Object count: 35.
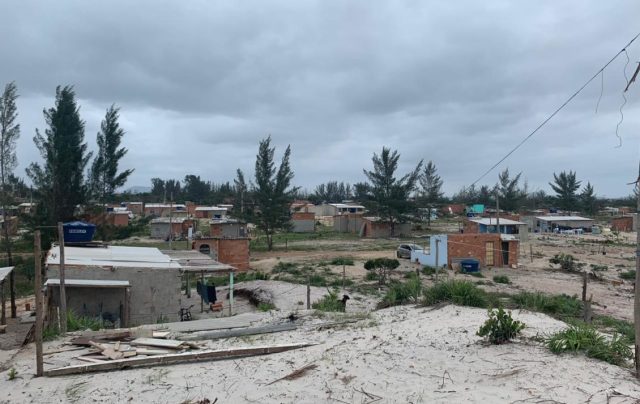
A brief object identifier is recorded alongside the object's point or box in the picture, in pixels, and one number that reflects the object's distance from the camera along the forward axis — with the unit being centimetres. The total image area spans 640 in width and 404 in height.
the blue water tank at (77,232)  1946
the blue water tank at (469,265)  2914
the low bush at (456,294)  1159
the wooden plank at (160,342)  849
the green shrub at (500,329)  789
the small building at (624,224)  6240
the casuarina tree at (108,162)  4078
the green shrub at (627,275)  2739
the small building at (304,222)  6209
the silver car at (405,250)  3531
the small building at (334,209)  7762
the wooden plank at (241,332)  970
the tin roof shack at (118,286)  1362
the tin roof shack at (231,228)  4575
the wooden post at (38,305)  703
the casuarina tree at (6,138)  3127
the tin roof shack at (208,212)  7032
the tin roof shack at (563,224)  6256
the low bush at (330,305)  1402
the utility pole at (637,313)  635
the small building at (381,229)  5647
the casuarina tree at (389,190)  5497
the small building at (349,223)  6181
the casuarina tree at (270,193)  4528
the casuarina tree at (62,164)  3472
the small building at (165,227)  5191
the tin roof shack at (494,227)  4550
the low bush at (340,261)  3151
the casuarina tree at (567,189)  8575
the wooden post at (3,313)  1524
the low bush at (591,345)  704
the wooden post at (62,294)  1042
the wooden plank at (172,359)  731
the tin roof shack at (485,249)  3094
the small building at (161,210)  7080
